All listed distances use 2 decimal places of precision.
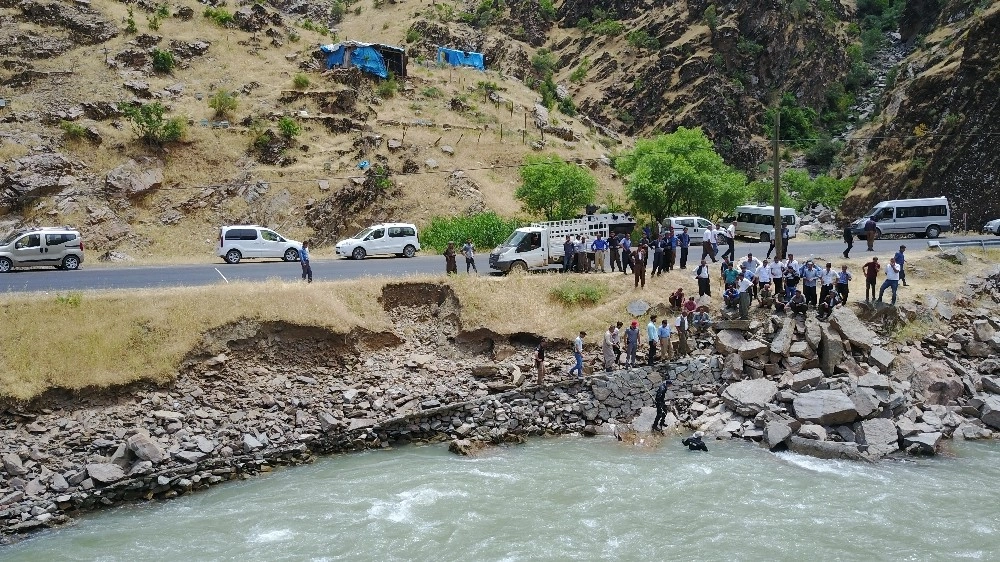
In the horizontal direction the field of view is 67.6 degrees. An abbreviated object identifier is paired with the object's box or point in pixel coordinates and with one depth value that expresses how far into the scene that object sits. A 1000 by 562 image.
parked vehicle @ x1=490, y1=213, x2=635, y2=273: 27.59
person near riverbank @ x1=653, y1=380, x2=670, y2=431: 19.97
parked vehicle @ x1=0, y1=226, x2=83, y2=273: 27.86
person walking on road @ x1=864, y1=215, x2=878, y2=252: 31.02
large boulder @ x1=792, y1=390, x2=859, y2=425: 19.16
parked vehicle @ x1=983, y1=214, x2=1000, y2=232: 39.14
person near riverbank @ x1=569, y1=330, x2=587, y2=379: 21.61
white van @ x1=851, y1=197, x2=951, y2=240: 38.31
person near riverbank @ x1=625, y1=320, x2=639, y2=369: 21.72
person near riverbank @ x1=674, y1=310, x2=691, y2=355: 22.00
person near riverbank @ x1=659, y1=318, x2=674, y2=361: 21.81
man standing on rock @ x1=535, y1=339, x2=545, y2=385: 21.41
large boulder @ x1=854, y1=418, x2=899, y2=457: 18.30
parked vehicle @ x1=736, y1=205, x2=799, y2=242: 40.69
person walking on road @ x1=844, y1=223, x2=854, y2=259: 30.11
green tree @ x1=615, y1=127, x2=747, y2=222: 45.25
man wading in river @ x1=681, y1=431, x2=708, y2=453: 18.86
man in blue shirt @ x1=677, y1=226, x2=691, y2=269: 26.89
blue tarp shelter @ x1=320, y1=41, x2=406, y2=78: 55.75
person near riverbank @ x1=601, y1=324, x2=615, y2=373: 21.70
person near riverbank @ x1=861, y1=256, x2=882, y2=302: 24.20
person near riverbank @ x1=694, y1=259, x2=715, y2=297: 24.20
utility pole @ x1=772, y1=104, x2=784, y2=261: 26.84
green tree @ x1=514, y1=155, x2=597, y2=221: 44.31
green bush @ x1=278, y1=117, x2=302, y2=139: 46.16
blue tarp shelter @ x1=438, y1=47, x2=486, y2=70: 69.69
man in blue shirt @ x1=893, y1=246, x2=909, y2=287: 24.78
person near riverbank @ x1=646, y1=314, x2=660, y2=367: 21.78
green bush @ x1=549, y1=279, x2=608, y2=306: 24.78
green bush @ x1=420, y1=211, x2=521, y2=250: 38.44
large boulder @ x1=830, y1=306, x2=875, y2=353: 22.23
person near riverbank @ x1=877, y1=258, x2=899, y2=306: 23.94
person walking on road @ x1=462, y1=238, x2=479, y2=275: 27.06
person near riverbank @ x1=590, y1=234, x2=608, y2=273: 27.31
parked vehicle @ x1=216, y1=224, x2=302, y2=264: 32.34
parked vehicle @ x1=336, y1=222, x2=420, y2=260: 34.00
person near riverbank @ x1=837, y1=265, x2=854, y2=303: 23.72
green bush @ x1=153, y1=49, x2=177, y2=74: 49.69
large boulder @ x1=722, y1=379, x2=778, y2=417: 20.17
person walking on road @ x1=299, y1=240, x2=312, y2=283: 25.14
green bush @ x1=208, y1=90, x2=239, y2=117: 47.31
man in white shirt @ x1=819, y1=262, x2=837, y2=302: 23.55
